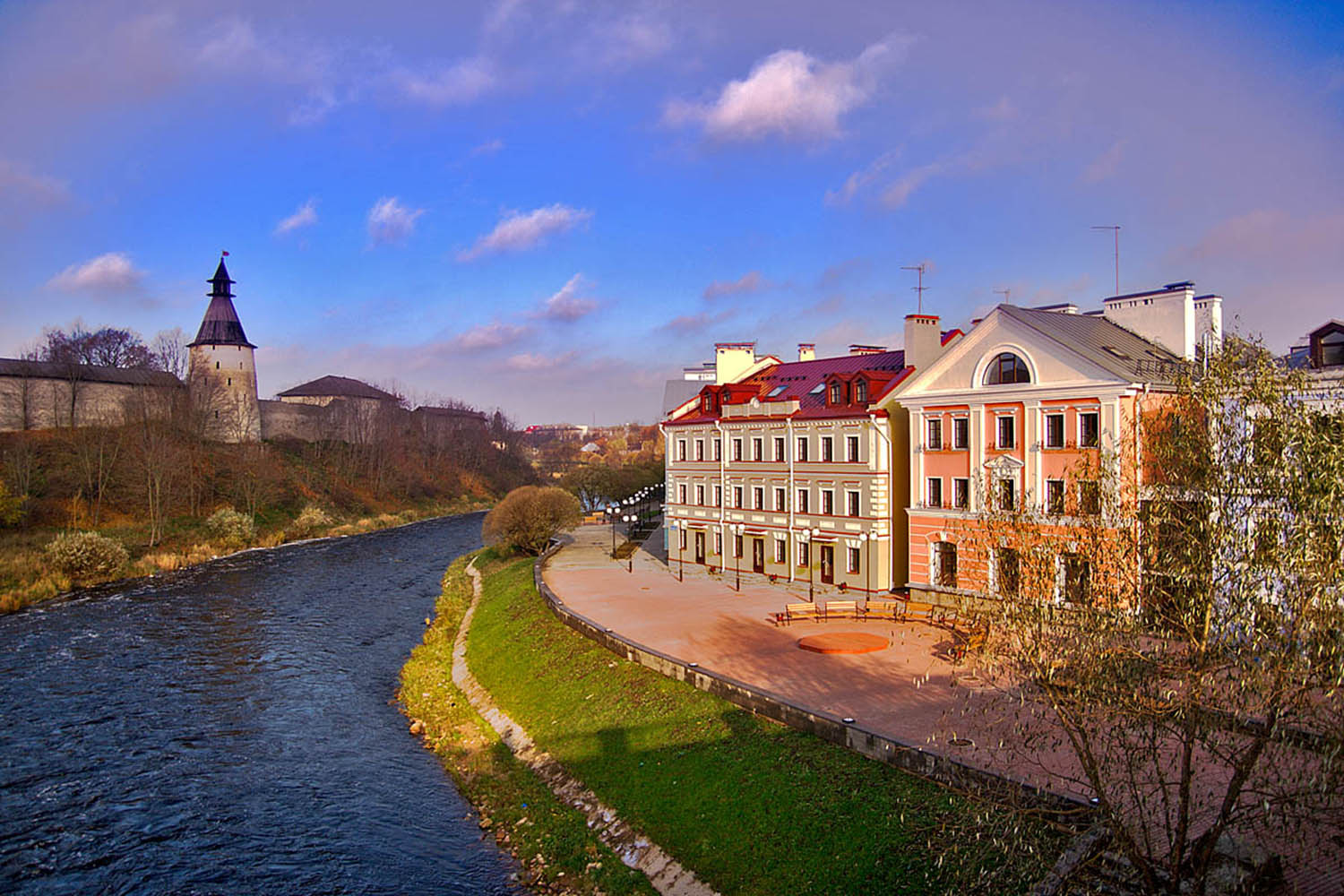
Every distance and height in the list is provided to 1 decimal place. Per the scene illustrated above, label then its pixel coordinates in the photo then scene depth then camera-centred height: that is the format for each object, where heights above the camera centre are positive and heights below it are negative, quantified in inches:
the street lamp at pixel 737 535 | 1492.4 -132.5
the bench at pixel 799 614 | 1062.4 -191.0
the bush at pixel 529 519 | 1827.0 -123.5
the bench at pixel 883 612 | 1062.4 -191.0
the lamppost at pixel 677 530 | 1622.8 -134.2
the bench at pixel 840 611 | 1067.3 -189.9
